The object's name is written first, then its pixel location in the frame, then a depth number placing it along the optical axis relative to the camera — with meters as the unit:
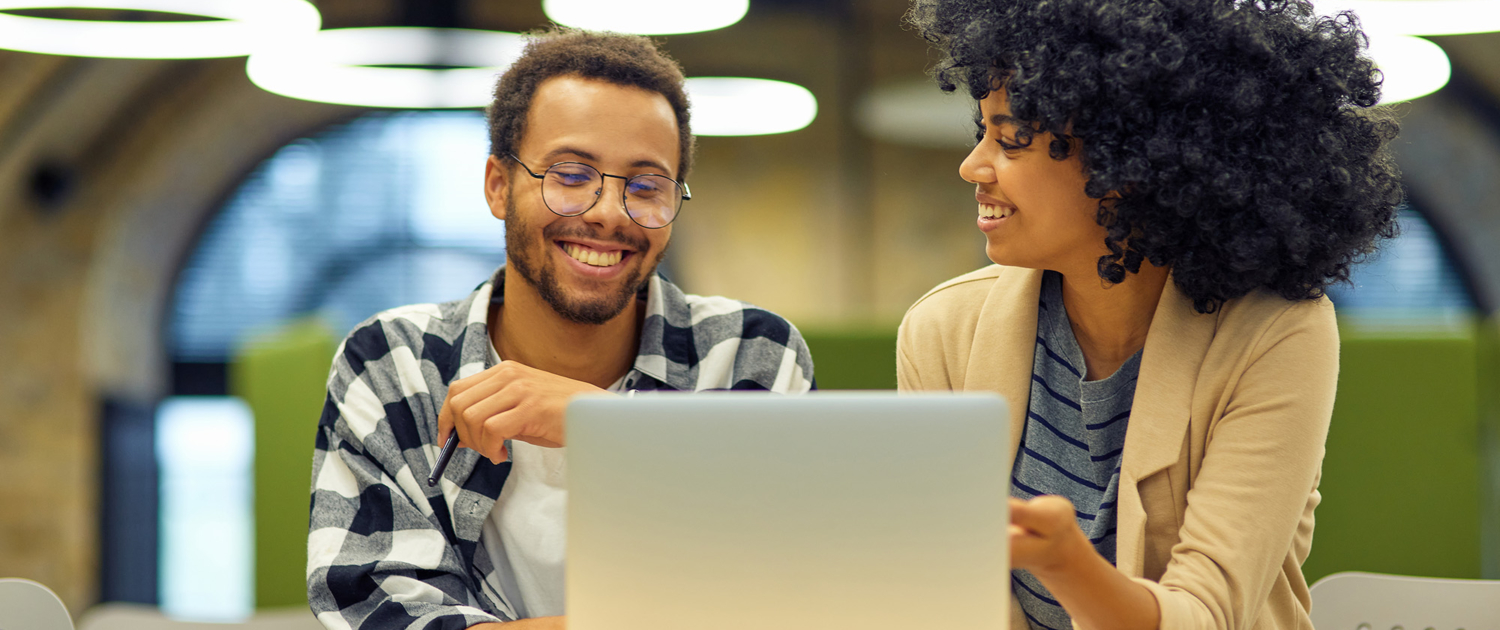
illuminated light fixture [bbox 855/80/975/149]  5.94
